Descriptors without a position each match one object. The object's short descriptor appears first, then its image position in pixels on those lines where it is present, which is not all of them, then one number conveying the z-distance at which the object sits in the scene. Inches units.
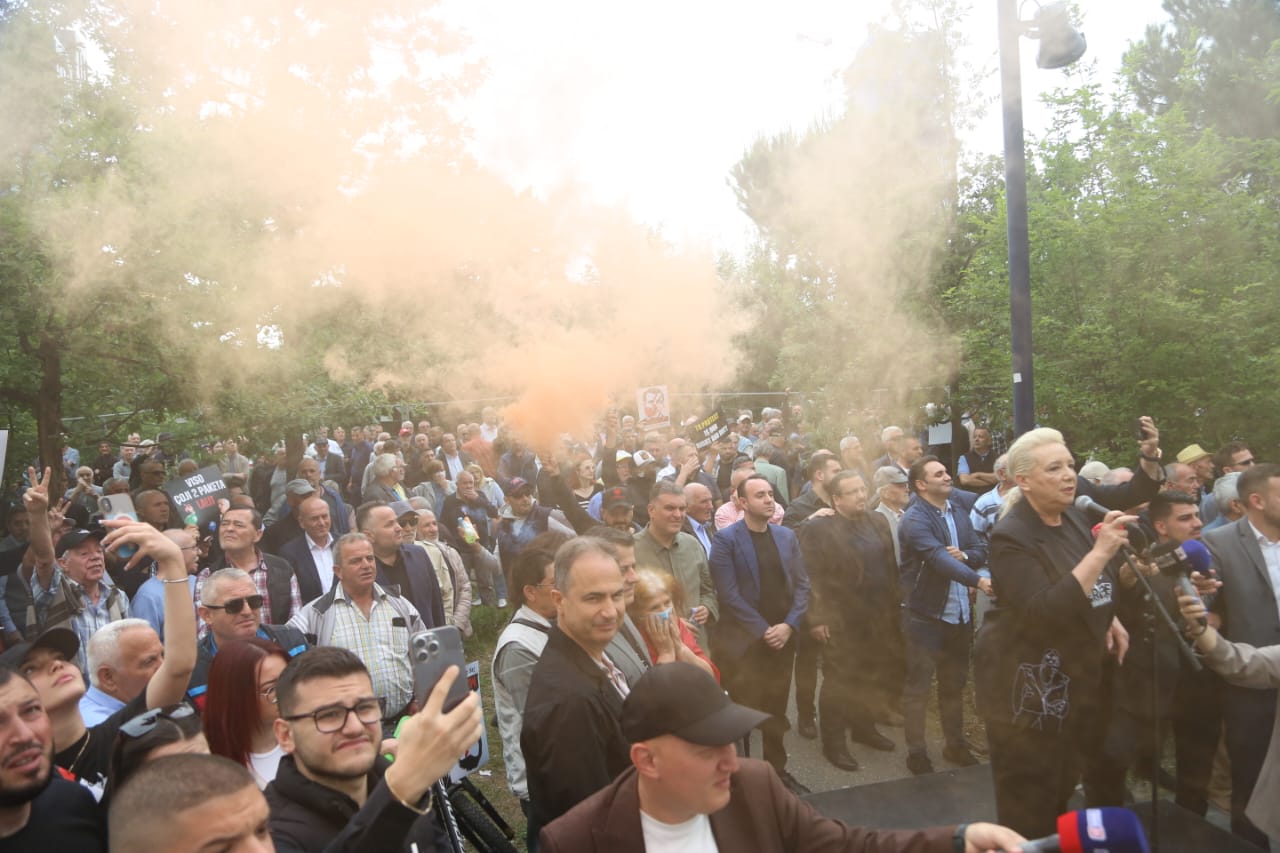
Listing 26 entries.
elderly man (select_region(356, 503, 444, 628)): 207.0
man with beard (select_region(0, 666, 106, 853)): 79.4
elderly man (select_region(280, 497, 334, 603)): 223.8
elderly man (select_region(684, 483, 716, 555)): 253.0
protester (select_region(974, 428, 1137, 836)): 141.9
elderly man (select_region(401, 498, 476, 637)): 252.4
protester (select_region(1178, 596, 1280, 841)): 140.1
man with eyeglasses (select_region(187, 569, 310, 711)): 153.2
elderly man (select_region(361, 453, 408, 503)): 310.7
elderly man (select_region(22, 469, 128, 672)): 195.6
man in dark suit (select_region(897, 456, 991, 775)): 221.5
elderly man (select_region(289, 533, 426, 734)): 165.3
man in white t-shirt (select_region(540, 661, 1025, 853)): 81.7
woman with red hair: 116.0
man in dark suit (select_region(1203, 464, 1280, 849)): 156.2
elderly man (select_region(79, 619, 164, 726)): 134.8
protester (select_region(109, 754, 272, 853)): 69.2
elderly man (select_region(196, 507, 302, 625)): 202.4
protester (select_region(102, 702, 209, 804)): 90.4
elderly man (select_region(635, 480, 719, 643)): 214.8
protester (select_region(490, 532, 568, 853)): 128.0
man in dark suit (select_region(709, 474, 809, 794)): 213.8
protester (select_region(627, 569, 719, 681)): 138.3
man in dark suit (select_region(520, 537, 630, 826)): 104.4
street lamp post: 245.4
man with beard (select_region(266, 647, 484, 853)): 70.6
